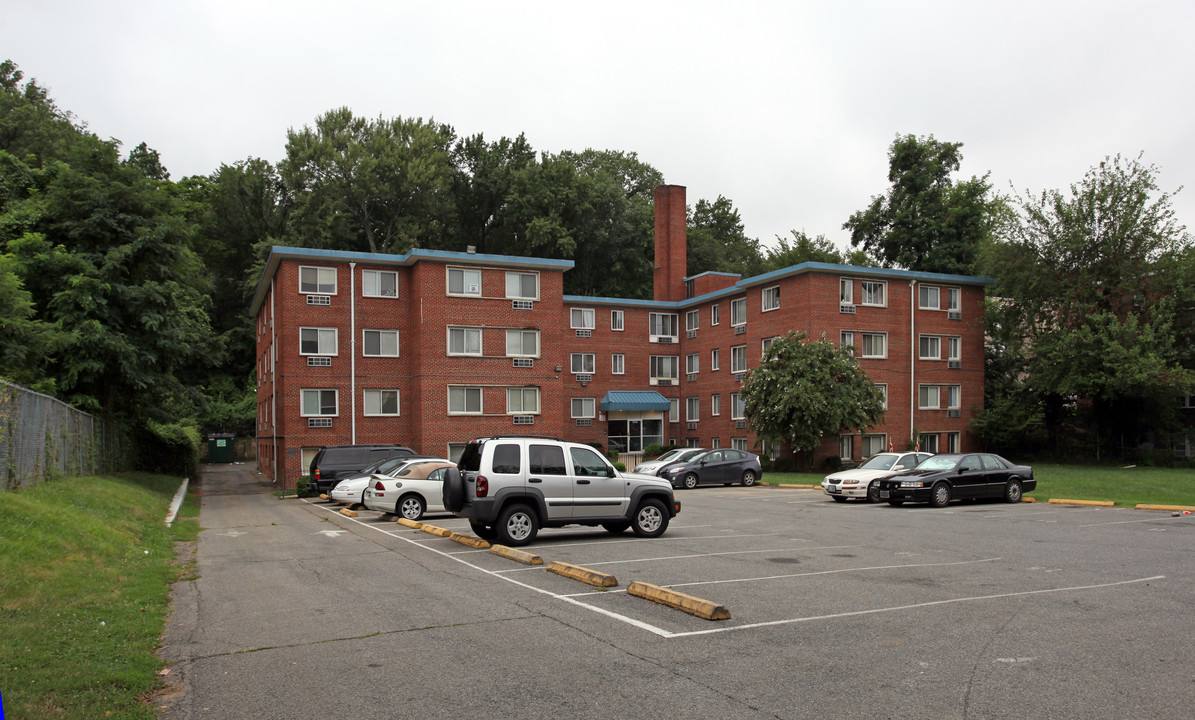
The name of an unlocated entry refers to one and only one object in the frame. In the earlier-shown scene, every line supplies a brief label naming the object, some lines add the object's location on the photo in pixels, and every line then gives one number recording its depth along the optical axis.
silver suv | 14.41
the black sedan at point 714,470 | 32.69
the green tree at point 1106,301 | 39.34
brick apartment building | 38.44
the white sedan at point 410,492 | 21.06
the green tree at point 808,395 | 37.88
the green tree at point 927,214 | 56.66
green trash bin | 61.94
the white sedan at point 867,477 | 24.92
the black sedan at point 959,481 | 22.50
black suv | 29.19
